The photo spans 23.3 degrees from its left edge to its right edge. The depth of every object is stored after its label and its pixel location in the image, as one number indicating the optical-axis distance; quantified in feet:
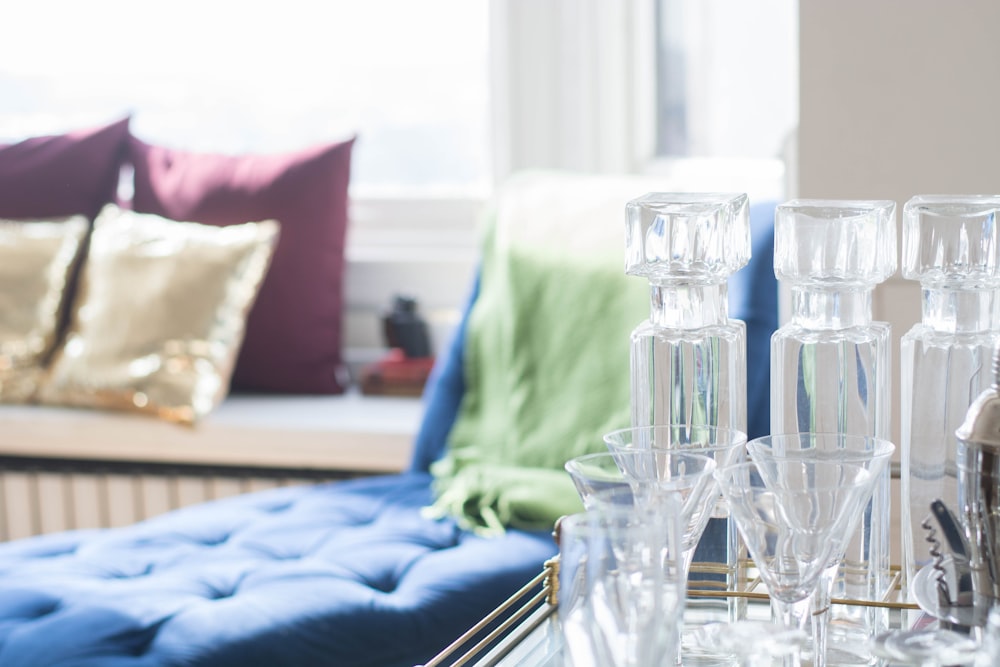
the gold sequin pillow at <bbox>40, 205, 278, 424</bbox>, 10.44
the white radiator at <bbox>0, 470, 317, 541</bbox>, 10.75
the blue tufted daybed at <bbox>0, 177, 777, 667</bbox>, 6.71
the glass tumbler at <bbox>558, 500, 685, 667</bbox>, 4.26
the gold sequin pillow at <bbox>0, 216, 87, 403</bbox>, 10.98
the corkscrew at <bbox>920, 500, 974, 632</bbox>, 4.63
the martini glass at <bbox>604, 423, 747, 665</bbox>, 4.86
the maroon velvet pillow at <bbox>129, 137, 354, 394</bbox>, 10.93
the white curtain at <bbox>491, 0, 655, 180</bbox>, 10.49
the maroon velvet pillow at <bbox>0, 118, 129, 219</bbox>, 11.52
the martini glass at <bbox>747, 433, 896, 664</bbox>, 4.60
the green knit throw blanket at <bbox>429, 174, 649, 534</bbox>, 8.07
